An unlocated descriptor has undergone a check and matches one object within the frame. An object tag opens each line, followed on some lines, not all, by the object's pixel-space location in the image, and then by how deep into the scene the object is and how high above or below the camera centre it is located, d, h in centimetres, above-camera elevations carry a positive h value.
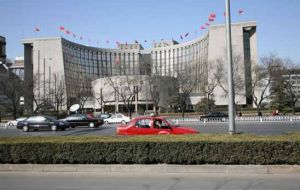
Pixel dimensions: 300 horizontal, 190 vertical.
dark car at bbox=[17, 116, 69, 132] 2791 -160
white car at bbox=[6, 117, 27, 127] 4017 -220
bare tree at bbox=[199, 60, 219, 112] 5548 +569
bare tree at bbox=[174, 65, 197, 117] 5398 +482
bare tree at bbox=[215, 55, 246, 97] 5513 +655
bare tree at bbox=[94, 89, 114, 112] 9577 +352
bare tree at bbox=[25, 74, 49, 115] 5548 +334
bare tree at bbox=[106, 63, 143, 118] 6285 +702
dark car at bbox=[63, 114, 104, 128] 3146 -152
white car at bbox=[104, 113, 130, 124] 3825 -165
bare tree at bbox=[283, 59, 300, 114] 5104 +461
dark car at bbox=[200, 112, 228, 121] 3660 -146
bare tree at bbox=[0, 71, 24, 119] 5243 +379
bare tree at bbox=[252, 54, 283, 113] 4971 +610
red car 1405 -106
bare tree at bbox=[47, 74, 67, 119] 6530 +320
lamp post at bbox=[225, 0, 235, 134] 1087 +116
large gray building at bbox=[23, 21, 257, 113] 8219 +2098
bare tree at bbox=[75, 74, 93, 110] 7667 +655
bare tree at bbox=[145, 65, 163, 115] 5952 +530
